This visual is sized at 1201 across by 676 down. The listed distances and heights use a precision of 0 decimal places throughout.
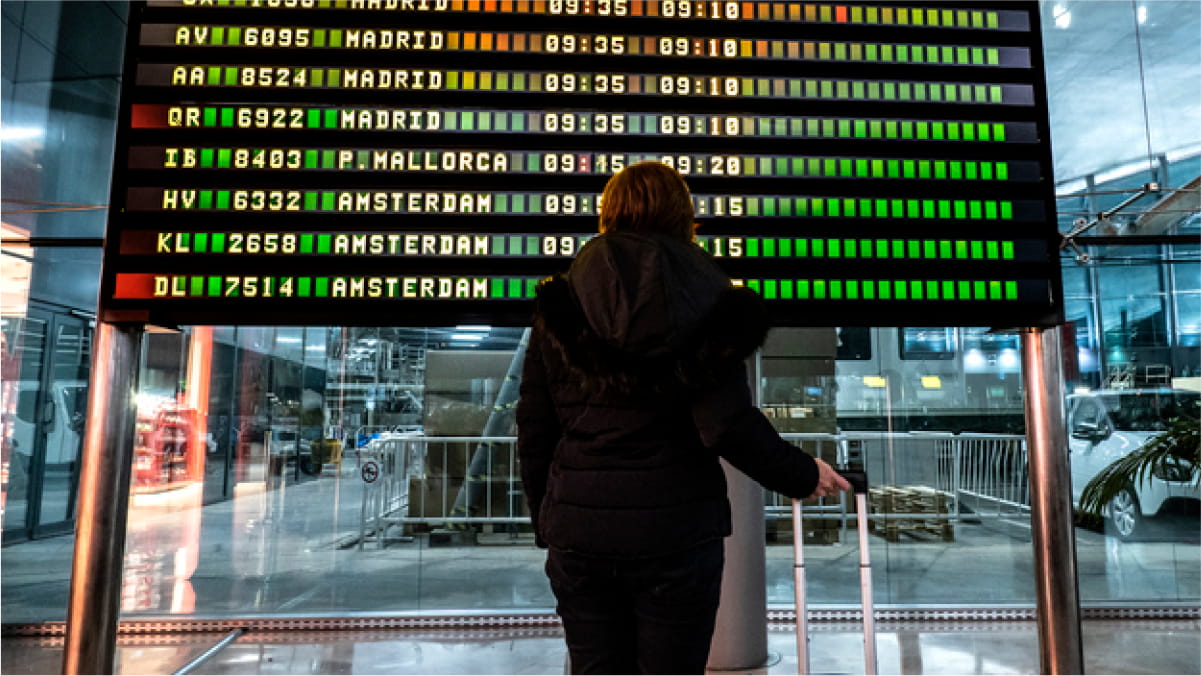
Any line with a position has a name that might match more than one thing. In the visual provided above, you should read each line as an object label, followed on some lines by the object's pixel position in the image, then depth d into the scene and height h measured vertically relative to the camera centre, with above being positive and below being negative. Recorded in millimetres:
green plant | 4398 -123
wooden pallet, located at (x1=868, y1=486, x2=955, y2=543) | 5445 -580
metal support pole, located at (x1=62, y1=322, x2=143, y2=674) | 2859 -322
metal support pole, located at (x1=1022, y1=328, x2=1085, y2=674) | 3049 -330
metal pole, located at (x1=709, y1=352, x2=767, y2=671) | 3746 -808
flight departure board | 2828 +1109
